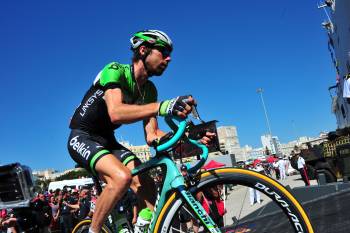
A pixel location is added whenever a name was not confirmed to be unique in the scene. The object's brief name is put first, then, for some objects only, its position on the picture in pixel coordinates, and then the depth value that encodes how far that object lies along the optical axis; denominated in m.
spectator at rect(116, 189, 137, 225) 3.62
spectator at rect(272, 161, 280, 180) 36.36
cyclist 2.93
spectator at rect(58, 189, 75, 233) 12.49
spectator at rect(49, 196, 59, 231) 13.26
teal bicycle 2.62
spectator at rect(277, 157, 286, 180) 31.80
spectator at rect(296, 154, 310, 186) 20.20
